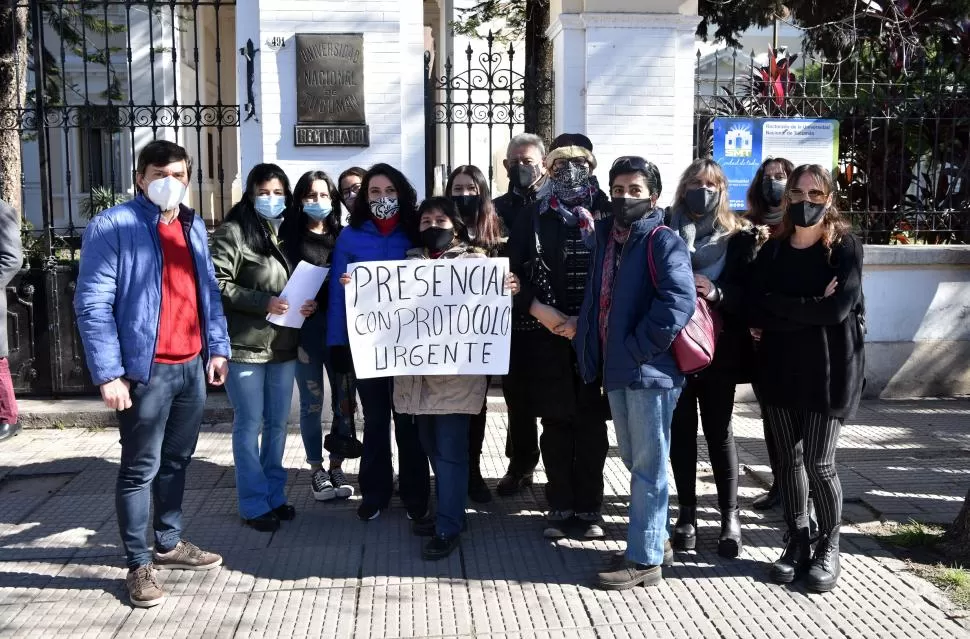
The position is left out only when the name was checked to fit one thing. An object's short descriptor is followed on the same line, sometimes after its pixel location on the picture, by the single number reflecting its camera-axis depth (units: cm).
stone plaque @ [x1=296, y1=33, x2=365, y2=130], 751
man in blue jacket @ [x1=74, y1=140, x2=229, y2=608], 405
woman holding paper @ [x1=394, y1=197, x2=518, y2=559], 475
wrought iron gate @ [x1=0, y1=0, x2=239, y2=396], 773
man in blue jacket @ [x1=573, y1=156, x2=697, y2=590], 409
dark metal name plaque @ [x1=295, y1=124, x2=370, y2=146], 756
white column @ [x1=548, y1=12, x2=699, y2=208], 783
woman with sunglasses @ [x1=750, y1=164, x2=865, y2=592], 414
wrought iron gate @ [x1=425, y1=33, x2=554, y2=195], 782
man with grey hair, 521
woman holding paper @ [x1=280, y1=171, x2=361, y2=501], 530
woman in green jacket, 496
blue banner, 797
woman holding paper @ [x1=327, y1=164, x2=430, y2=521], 500
